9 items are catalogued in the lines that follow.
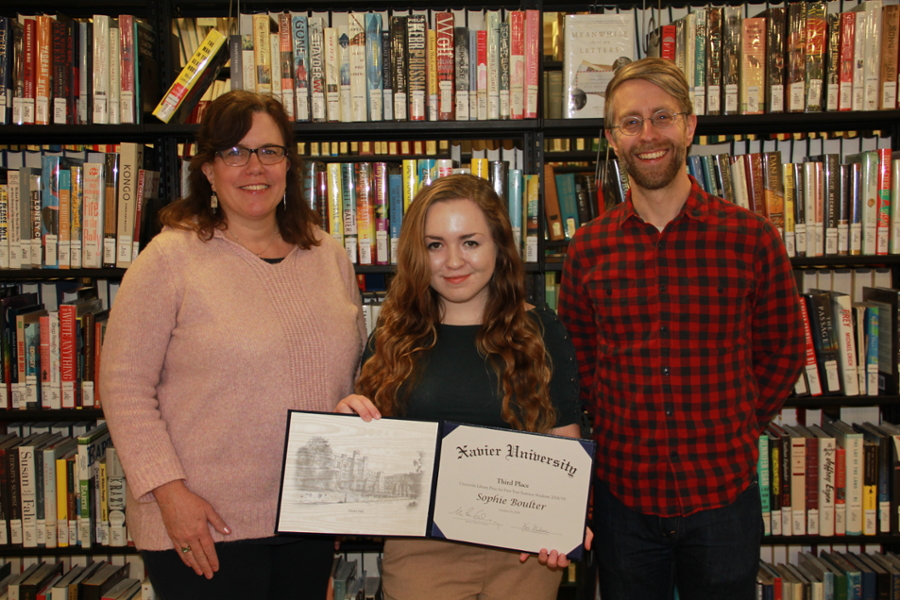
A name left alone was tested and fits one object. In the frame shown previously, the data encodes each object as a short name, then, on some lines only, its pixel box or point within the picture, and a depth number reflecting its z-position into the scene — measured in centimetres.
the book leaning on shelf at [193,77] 229
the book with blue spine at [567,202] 239
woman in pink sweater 145
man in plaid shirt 168
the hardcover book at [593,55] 232
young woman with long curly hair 146
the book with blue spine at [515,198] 232
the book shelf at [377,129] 229
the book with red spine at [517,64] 228
